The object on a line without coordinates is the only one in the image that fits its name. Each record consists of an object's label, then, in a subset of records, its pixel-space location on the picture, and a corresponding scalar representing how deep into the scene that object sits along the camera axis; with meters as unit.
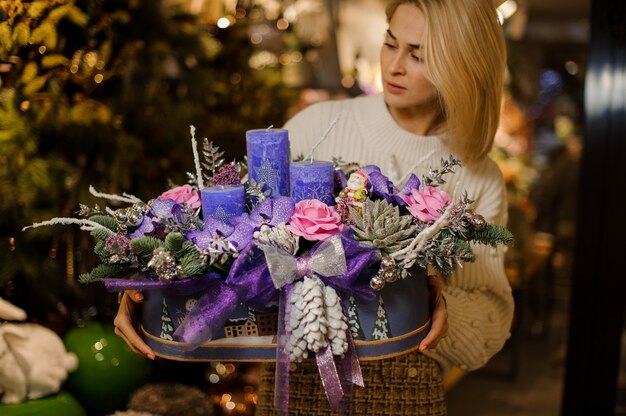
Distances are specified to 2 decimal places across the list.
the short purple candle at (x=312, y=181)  1.38
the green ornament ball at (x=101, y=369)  2.16
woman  1.64
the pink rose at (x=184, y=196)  1.40
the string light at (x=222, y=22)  3.22
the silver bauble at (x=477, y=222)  1.34
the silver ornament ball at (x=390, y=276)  1.27
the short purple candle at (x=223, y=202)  1.34
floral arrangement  1.25
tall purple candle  1.42
